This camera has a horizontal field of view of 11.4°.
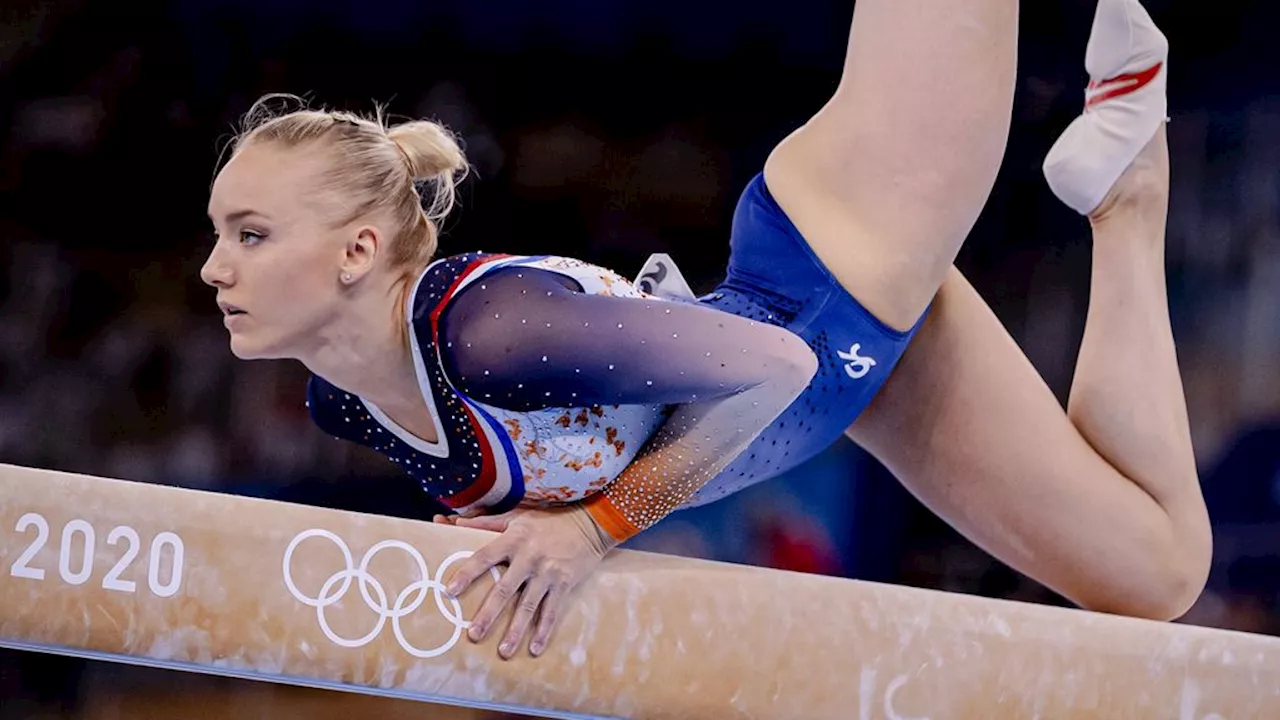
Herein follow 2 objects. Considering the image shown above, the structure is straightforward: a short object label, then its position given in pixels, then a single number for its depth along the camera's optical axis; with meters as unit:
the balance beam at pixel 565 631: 4.57
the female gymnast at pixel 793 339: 4.65
